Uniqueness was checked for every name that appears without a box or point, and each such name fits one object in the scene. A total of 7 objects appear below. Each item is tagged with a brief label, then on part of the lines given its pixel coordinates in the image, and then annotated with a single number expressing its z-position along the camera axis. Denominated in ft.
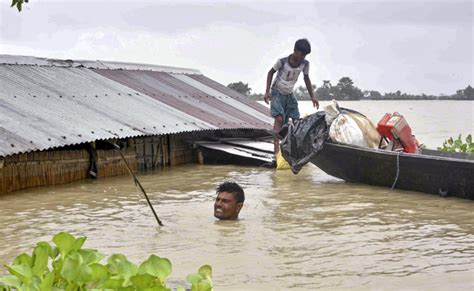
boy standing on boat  35.52
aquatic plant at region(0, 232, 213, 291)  6.91
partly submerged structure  30.07
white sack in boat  33.09
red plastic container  31.96
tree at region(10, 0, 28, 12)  11.71
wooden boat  27.55
